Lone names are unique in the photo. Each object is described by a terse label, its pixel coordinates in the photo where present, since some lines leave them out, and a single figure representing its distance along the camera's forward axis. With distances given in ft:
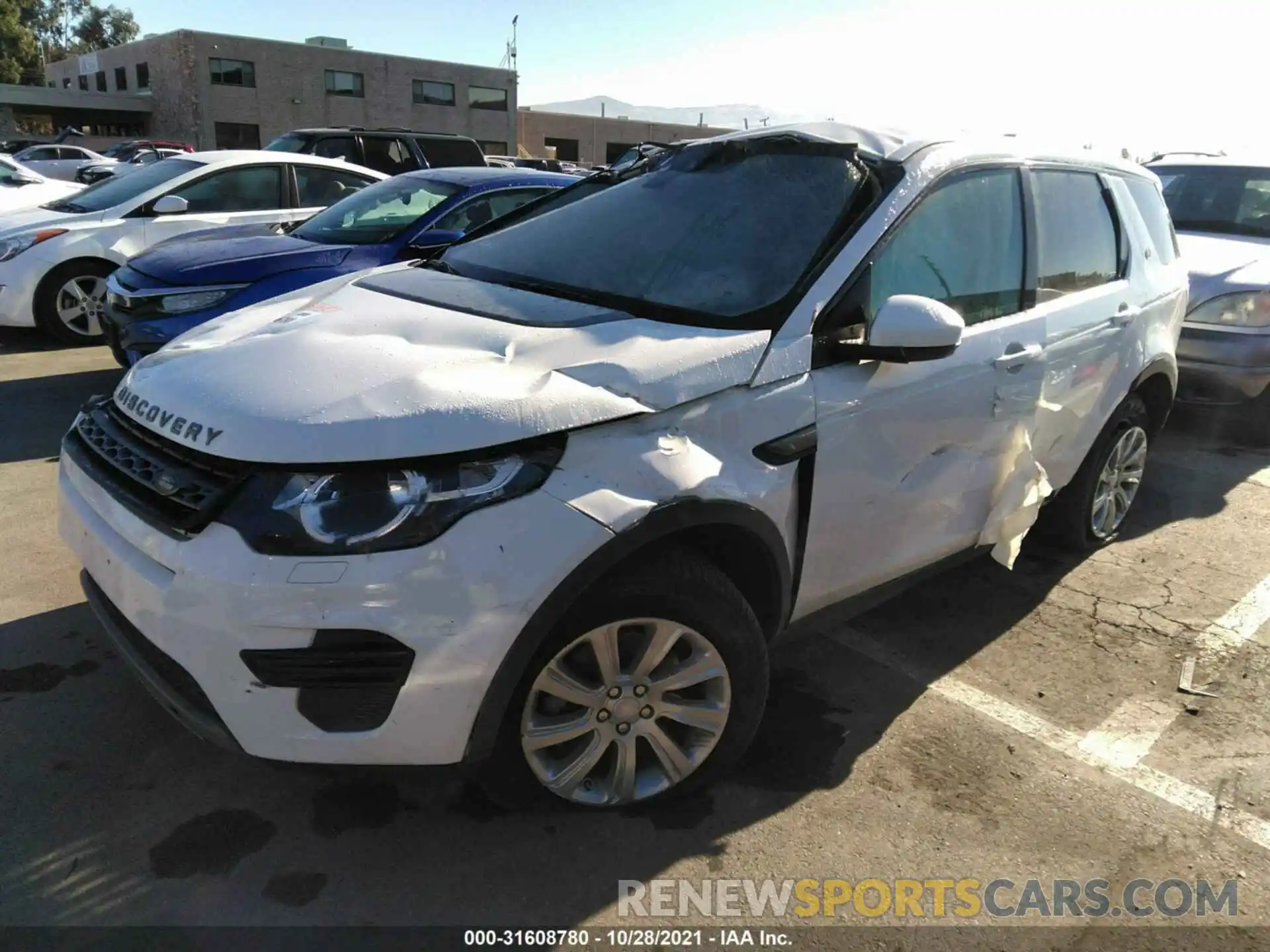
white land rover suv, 6.48
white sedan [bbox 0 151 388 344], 24.16
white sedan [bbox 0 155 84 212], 34.01
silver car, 18.78
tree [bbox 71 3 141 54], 249.75
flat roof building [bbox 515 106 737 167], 189.88
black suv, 35.78
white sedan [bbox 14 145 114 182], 69.92
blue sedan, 17.40
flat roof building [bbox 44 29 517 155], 138.10
